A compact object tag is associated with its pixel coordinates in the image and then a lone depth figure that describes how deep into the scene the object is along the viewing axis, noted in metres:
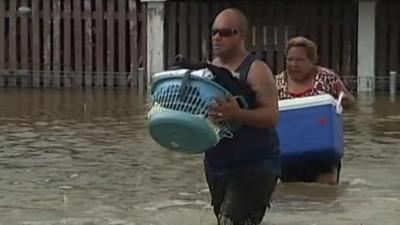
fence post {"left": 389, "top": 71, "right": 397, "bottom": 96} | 22.63
